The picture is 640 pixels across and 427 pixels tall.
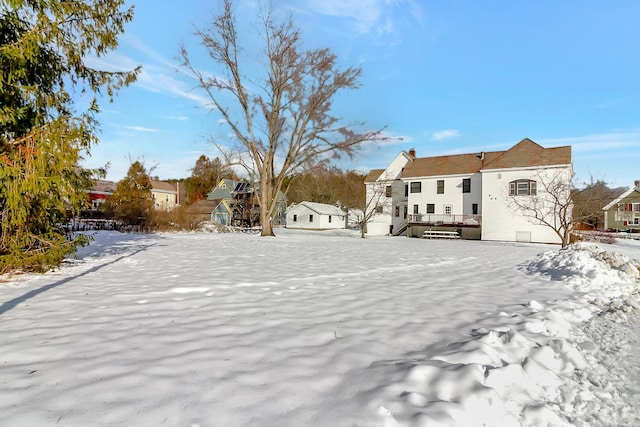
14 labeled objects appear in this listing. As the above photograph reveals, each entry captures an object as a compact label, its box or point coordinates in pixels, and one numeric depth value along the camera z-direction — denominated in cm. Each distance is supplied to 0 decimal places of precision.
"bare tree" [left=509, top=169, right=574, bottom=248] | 2658
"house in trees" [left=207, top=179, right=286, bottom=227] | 4919
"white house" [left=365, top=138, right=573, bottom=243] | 2814
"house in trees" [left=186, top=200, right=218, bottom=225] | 5222
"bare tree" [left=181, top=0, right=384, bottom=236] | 2281
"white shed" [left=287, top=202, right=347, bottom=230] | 5356
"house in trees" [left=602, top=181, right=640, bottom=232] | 4934
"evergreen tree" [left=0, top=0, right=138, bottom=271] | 609
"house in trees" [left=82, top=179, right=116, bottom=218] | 5132
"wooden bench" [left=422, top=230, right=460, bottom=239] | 3055
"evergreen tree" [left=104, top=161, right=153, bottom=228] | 2697
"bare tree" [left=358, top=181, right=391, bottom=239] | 3566
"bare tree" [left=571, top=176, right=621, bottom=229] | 2128
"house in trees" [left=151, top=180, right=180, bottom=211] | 6065
